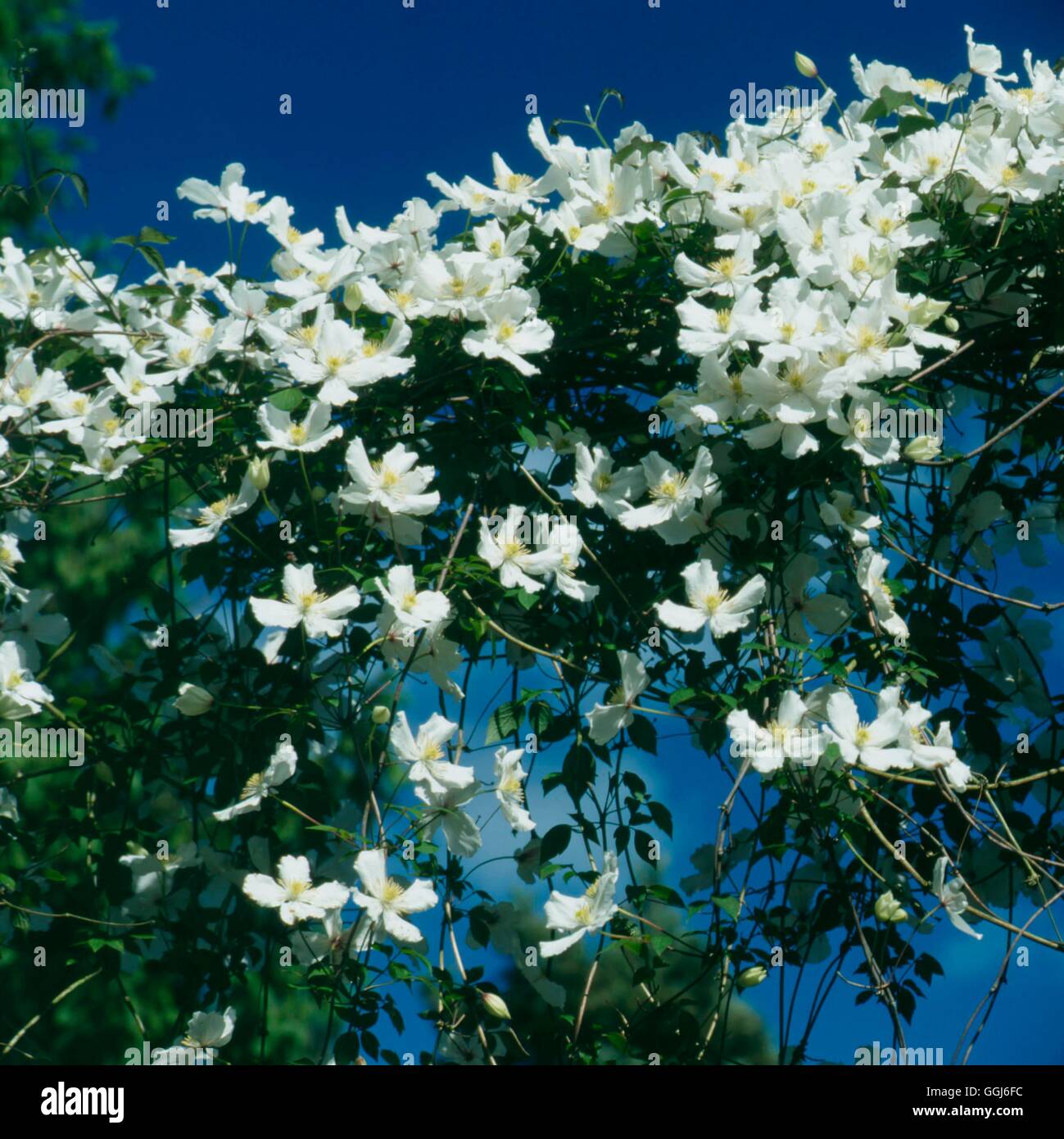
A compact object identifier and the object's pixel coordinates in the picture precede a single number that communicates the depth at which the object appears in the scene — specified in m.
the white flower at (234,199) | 1.88
